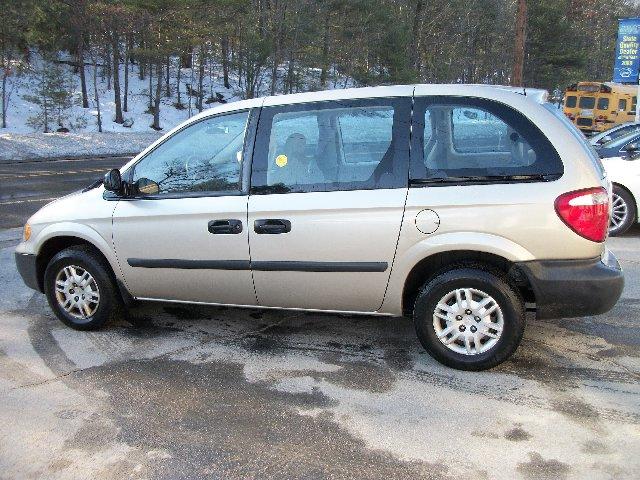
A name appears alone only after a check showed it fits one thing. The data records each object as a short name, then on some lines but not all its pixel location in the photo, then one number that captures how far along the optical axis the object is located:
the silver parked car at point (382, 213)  3.64
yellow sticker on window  4.12
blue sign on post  21.12
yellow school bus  29.81
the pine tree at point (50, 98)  28.86
